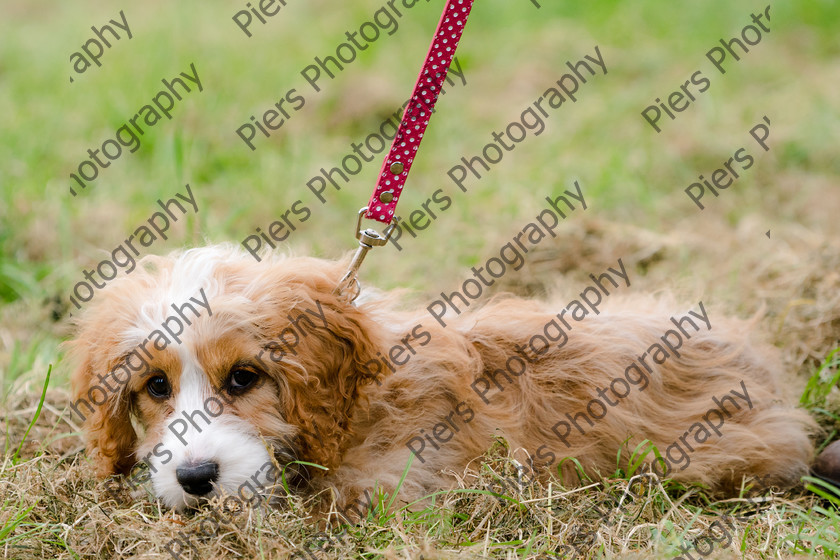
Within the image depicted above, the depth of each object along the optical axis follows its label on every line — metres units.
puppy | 3.29
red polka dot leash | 3.73
